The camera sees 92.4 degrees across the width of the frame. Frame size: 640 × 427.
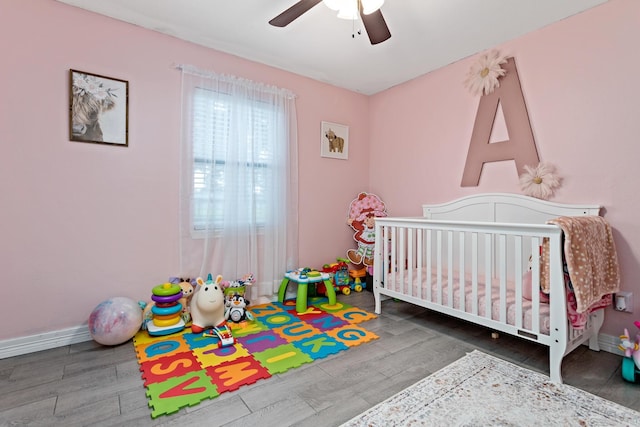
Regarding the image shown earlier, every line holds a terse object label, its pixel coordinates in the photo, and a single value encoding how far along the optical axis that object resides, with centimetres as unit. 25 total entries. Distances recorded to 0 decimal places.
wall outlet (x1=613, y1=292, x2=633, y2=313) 195
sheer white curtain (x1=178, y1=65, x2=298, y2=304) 255
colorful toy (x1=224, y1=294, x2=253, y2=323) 240
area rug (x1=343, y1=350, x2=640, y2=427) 133
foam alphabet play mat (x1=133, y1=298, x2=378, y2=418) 154
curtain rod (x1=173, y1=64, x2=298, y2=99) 251
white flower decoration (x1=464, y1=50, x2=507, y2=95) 255
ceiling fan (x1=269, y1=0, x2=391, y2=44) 170
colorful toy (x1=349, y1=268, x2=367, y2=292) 339
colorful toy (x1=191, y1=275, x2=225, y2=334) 224
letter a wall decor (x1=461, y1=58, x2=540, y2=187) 241
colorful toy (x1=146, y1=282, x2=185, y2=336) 218
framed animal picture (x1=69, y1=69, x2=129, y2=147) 210
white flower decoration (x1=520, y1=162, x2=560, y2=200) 225
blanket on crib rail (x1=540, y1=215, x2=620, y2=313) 159
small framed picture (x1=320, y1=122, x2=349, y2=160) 338
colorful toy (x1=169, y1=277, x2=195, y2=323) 236
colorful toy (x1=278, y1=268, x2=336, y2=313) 270
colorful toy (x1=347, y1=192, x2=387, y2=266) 342
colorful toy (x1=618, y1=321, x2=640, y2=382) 159
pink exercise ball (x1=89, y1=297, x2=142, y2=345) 197
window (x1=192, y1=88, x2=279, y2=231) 258
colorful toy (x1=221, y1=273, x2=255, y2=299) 255
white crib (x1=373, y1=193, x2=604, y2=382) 163
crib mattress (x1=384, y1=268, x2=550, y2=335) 175
